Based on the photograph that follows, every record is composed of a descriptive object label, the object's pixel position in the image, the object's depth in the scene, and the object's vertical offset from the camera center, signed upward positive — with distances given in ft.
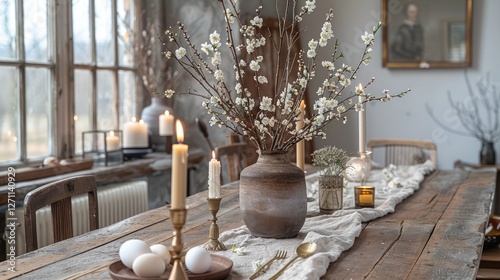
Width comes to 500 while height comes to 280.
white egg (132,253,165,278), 4.95 -1.04
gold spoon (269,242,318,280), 5.77 -1.12
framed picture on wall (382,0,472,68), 16.51 +1.61
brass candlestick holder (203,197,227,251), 6.11 -1.09
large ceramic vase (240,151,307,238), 6.37 -0.77
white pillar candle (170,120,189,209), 4.18 -0.39
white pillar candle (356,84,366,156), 8.78 -0.33
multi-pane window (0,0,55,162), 10.98 +0.44
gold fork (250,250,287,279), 5.32 -1.16
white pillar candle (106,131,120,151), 12.67 -0.59
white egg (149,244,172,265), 5.19 -1.00
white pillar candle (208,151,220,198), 6.09 -0.59
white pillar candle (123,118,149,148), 13.32 -0.48
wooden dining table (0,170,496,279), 5.54 -1.18
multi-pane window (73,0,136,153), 12.77 +0.77
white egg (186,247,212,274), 5.07 -1.04
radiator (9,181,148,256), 10.21 -1.56
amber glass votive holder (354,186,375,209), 8.22 -0.99
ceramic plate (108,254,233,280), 5.00 -1.12
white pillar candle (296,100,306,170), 8.06 -0.52
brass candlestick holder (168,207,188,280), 4.17 -0.74
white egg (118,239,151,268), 5.13 -0.98
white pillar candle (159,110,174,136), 13.73 -0.31
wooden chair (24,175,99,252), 6.63 -0.89
